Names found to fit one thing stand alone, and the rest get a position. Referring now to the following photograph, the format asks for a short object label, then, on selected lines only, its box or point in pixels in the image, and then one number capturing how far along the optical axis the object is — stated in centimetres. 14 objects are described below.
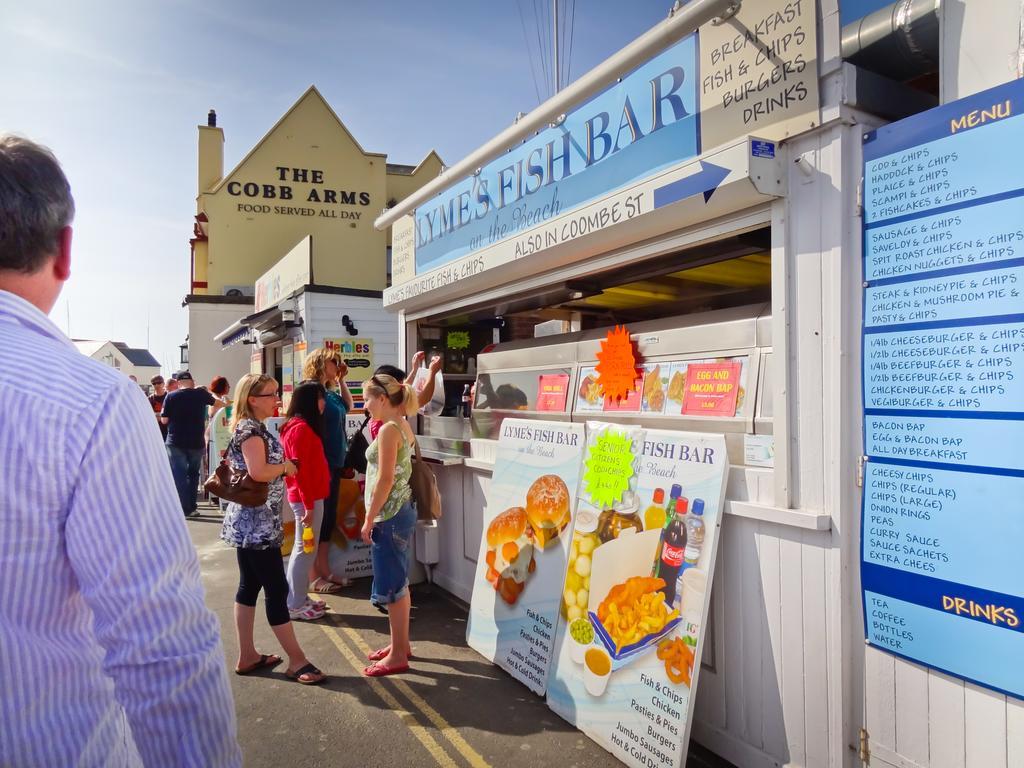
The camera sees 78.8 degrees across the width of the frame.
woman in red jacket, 448
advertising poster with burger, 350
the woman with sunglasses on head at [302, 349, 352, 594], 528
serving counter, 276
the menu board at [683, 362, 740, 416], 300
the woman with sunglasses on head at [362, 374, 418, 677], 364
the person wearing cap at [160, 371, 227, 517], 850
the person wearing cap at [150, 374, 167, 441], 1121
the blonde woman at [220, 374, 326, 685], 354
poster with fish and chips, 266
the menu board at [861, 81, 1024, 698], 197
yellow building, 1731
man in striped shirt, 94
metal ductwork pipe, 226
